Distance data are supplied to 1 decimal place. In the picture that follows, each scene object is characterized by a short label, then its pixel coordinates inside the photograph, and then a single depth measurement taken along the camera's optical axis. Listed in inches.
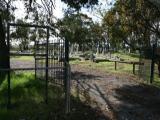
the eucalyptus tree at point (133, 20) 305.4
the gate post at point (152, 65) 224.9
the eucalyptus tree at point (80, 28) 912.9
